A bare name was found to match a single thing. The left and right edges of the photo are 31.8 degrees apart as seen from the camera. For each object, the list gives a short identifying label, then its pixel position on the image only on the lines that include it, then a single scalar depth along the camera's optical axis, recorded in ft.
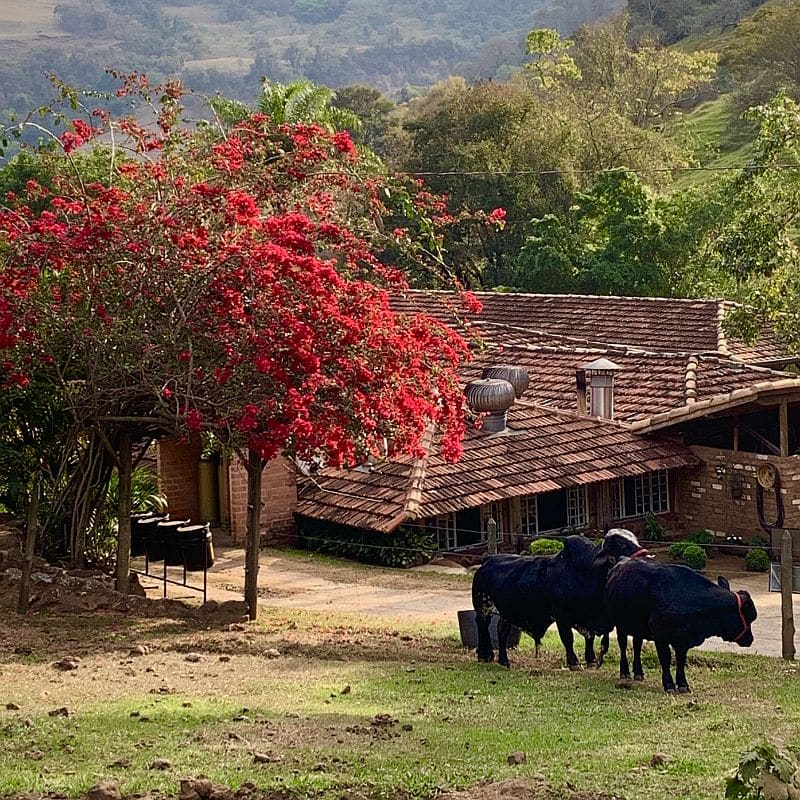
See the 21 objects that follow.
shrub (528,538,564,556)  80.59
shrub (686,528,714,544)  91.76
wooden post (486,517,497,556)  66.80
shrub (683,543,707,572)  85.51
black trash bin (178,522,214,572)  68.64
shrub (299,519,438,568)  81.10
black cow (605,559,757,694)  43.29
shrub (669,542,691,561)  86.63
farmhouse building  84.53
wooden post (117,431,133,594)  56.13
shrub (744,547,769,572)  85.46
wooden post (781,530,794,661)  54.41
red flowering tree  48.88
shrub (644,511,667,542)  92.32
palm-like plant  146.51
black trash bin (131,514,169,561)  72.59
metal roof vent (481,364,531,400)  98.22
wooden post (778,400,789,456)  90.99
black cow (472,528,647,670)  45.88
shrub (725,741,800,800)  24.27
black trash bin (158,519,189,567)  70.13
